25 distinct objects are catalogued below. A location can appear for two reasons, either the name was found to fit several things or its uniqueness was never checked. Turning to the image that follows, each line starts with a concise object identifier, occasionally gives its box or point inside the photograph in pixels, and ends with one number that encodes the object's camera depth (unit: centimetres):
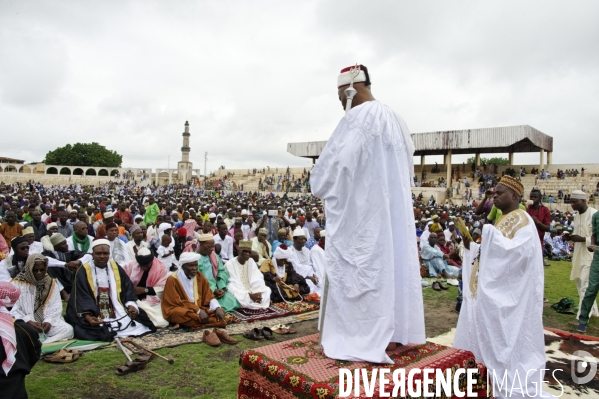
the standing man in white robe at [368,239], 244
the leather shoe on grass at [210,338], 466
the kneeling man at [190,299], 529
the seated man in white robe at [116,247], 682
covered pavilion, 2642
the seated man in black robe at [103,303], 469
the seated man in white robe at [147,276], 572
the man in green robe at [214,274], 618
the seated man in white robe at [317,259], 779
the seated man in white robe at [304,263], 747
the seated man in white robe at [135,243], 720
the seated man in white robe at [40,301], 446
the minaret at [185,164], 5094
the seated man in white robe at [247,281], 642
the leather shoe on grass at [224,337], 477
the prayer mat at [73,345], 420
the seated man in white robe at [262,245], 823
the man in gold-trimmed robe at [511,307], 317
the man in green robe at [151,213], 1195
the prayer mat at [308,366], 220
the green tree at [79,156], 5744
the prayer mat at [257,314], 587
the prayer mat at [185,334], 469
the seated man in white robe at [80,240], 691
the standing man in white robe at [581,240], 565
